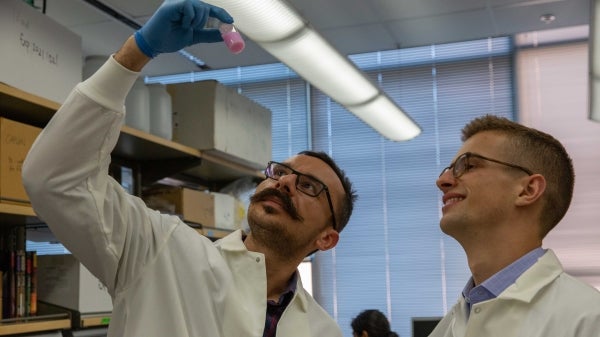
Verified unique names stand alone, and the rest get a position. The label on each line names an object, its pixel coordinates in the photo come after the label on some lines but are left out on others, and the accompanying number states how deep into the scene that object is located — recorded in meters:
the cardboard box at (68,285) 2.43
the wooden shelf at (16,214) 2.07
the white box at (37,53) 2.07
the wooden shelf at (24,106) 2.08
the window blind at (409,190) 4.87
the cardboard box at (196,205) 3.08
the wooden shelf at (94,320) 2.43
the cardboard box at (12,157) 2.08
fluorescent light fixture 2.42
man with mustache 1.23
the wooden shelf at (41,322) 2.10
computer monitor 3.71
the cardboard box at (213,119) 3.16
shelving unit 2.13
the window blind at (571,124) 4.59
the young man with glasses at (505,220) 1.44
